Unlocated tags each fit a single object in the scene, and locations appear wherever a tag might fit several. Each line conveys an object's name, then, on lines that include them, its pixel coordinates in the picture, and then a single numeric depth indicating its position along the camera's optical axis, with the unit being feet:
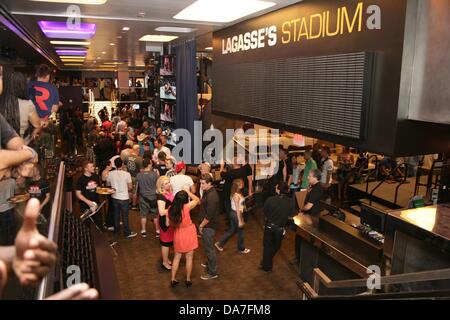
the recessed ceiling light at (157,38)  25.35
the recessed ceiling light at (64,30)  21.01
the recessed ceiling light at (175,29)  21.50
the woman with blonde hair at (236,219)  20.07
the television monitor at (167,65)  31.39
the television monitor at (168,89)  31.65
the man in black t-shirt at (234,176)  24.14
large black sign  9.94
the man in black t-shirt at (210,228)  17.93
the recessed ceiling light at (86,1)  14.11
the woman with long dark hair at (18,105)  9.86
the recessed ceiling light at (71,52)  38.33
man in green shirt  25.05
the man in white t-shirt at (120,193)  21.91
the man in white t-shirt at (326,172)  25.05
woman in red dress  16.26
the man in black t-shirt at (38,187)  13.29
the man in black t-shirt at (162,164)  24.91
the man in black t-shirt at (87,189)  20.45
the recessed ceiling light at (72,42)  29.63
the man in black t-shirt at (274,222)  18.48
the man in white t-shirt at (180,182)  20.51
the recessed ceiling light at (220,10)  13.97
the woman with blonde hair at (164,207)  17.53
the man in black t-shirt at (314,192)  19.20
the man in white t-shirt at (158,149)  27.06
